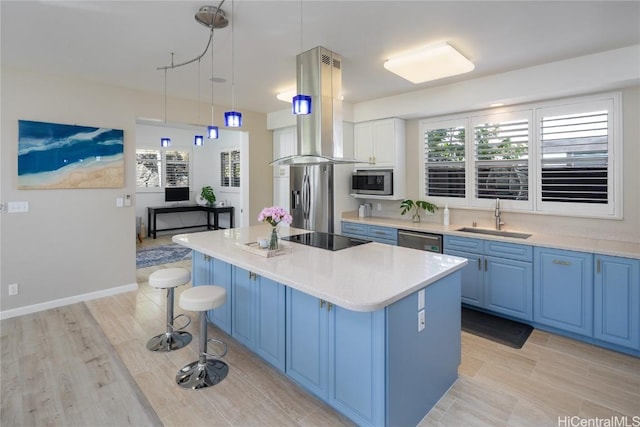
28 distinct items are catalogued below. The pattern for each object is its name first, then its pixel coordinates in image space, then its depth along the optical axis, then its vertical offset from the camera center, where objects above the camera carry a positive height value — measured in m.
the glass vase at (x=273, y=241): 2.62 -0.30
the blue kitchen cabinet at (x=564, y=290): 2.94 -0.82
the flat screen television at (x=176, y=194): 8.42 +0.27
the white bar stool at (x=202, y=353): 2.37 -1.13
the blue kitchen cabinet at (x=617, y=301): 2.71 -0.85
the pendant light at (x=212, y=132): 3.49 +0.76
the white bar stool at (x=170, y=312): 2.86 -0.99
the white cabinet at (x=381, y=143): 4.63 +0.87
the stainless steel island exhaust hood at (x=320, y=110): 2.96 +0.86
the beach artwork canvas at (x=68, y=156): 3.61 +0.58
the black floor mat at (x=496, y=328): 3.08 -1.26
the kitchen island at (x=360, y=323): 1.78 -0.76
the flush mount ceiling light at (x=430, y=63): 2.87 +1.28
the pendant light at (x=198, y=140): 4.34 +0.84
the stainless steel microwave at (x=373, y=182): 4.65 +0.30
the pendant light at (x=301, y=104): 2.30 +0.69
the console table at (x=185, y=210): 8.00 -0.18
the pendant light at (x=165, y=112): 3.83 +1.27
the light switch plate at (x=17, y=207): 3.55 -0.01
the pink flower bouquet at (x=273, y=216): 2.68 -0.10
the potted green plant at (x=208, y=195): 8.78 +0.24
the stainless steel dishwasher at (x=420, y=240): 3.92 -0.47
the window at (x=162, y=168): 8.27 +0.94
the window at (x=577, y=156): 3.24 +0.45
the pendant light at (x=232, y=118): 2.98 +0.78
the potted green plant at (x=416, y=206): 4.48 -0.06
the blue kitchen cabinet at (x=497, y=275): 3.28 -0.77
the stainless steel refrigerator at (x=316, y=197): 4.88 +0.09
